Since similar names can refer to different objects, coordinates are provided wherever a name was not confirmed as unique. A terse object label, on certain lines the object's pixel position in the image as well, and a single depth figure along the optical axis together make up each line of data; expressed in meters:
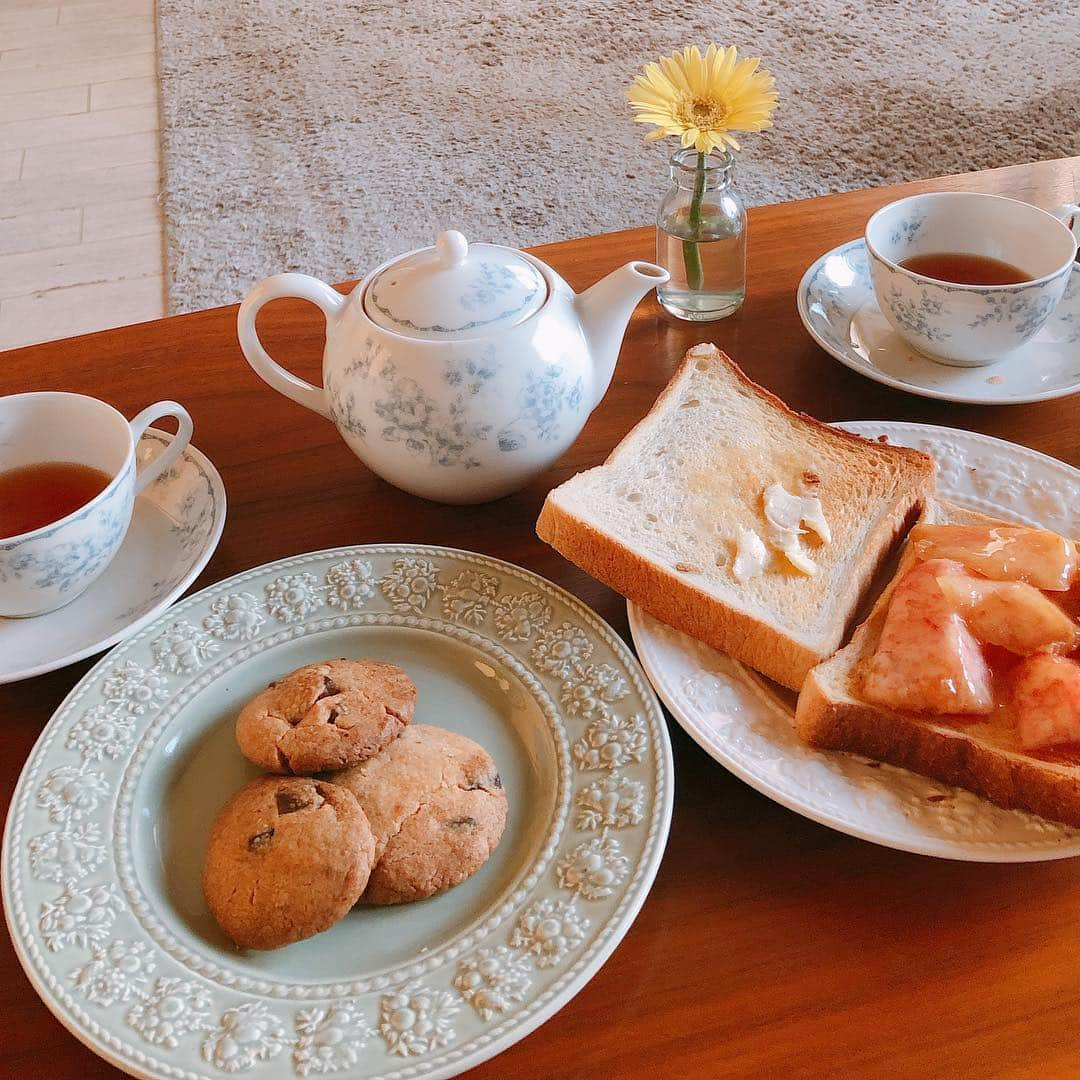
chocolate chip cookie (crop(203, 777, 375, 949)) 0.61
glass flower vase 1.13
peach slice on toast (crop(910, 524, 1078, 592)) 0.75
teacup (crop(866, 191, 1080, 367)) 1.00
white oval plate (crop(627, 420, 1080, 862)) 0.64
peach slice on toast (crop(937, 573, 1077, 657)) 0.70
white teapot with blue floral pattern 0.84
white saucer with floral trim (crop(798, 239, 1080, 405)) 1.02
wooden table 0.59
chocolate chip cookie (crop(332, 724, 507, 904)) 0.64
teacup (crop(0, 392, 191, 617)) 0.81
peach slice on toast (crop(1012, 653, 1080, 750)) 0.67
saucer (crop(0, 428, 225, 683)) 0.83
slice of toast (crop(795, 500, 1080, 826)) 0.65
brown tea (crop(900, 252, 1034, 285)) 1.08
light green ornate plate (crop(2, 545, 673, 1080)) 0.57
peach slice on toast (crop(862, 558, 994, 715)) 0.70
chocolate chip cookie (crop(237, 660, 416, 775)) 0.68
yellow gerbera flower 1.03
